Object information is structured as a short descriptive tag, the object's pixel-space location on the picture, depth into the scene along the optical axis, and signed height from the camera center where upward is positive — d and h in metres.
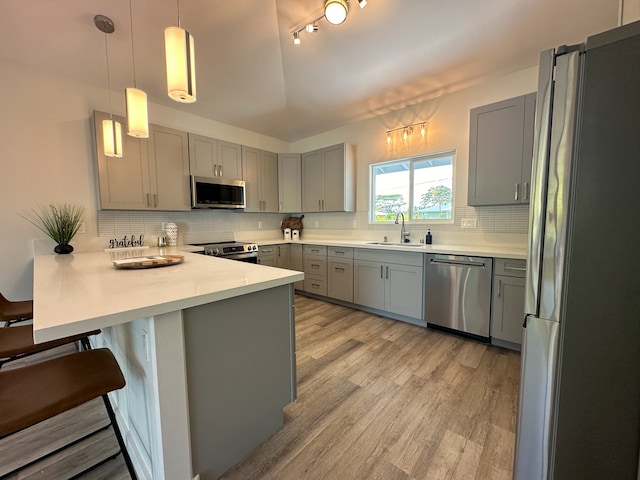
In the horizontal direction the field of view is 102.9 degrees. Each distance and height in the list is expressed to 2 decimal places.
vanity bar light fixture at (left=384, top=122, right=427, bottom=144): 3.26 +1.21
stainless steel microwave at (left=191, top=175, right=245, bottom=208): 3.30 +0.41
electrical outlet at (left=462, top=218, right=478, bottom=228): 2.91 -0.01
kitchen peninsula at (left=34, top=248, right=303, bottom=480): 0.93 -0.56
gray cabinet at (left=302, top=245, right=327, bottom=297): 3.79 -0.70
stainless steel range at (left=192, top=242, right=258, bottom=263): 3.25 -0.37
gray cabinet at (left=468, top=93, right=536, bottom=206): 2.34 +0.68
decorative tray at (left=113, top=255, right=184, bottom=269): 1.58 -0.25
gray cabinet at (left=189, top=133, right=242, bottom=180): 3.34 +0.90
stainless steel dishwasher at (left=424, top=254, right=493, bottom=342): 2.44 -0.73
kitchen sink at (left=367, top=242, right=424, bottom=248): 3.28 -0.30
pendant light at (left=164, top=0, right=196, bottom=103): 1.17 +0.75
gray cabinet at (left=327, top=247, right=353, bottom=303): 3.46 -0.72
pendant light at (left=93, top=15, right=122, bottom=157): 2.02 +0.73
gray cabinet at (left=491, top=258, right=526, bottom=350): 2.25 -0.73
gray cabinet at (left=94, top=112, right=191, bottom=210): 2.71 +0.58
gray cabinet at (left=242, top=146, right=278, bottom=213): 3.96 +0.70
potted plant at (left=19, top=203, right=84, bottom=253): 2.54 +0.01
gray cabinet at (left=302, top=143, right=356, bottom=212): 3.85 +0.68
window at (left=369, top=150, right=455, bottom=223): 3.19 +0.45
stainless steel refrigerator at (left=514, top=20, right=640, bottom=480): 0.73 -0.15
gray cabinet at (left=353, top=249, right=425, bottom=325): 2.88 -0.73
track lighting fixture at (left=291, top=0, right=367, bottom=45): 1.76 +1.48
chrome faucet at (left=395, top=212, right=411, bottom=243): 3.48 -0.18
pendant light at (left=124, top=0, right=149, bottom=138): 1.57 +0.69
